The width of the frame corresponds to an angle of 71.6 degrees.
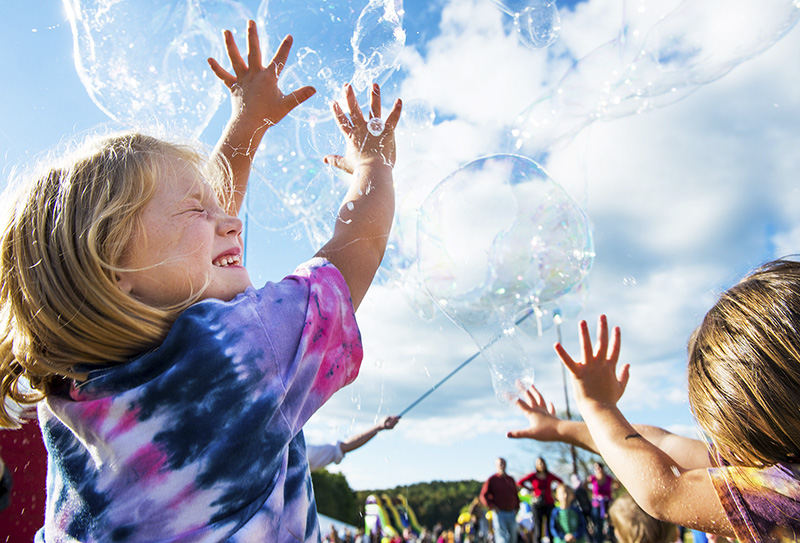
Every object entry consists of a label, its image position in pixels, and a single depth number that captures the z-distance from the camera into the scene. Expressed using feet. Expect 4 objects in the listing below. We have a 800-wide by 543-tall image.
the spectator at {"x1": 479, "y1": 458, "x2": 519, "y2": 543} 23.43
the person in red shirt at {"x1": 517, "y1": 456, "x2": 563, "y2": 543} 25.79
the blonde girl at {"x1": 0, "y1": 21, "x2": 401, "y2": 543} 2.91
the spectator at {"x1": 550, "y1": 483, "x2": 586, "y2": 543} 25.18
